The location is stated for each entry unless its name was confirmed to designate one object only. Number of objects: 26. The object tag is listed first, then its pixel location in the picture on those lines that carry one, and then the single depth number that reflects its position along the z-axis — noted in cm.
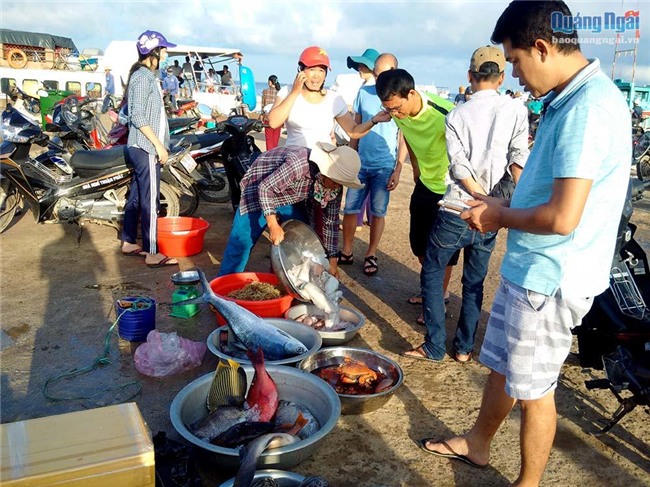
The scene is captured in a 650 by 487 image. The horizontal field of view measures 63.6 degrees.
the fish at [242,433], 253
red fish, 277
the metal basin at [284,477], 224
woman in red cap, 438
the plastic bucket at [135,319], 380
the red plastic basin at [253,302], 394
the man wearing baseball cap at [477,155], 344
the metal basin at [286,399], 238
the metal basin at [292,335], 325
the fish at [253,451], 206
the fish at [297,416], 271
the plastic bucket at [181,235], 570
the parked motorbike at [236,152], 695
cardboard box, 168
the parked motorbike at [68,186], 604
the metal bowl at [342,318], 389
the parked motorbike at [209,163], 716
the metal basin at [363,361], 311
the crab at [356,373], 336
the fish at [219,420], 263
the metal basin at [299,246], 445
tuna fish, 337
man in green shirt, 363
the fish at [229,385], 282
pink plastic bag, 345
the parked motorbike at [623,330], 294
